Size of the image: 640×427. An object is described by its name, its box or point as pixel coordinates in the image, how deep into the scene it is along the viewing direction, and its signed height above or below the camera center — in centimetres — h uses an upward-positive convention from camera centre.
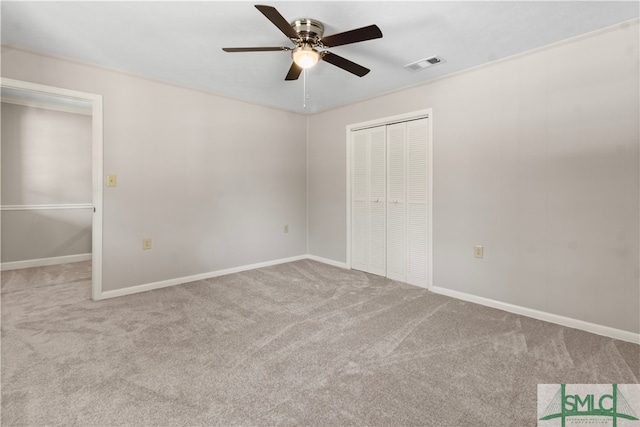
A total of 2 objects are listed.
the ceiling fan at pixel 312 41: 188 +114
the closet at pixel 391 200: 348 +17
